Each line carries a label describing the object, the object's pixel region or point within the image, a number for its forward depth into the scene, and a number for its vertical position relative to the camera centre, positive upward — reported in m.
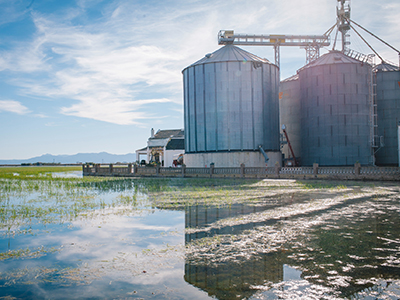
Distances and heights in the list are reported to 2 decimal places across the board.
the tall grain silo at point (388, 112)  47.28 +6.67
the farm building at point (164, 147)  64.06 +3.00
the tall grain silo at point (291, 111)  53.84 +8.00
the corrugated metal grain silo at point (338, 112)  44.88 +6.31
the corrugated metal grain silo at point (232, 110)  45.34 +6.95
